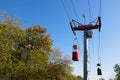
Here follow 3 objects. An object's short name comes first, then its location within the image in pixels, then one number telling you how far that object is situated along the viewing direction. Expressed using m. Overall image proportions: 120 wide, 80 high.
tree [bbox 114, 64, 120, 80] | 32.47
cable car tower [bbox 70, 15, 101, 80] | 6.59
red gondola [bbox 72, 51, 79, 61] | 5.79
